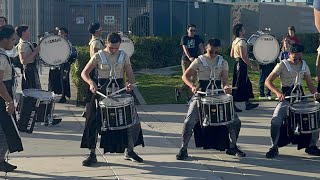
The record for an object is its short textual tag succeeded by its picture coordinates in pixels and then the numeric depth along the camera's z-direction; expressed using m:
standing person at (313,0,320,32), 8.88
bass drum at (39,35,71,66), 14.09
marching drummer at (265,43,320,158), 9.78
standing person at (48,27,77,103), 15.56
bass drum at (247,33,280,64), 16.08
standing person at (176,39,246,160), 9.67
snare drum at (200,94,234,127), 9.38
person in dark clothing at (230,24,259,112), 14.09
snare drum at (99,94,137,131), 9.04
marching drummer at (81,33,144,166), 9.32
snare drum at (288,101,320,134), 9.57
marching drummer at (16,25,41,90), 12.29
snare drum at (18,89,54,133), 10.47
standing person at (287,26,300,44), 16.84
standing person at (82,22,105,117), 12.90
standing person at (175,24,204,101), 15.25
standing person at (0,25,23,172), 8.78
